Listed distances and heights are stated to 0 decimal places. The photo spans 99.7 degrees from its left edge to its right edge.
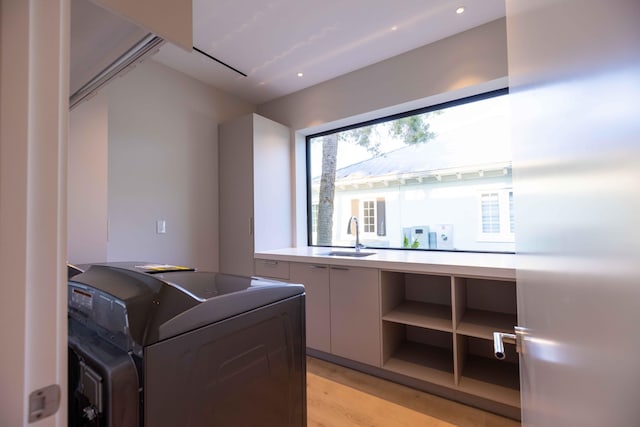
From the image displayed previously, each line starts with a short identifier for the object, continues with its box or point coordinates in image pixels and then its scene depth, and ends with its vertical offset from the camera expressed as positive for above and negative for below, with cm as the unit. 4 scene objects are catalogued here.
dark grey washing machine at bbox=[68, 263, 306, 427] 58 -32
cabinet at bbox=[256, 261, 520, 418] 175 -74
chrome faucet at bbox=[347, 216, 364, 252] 266 -15
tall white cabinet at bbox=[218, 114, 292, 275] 274 +34
